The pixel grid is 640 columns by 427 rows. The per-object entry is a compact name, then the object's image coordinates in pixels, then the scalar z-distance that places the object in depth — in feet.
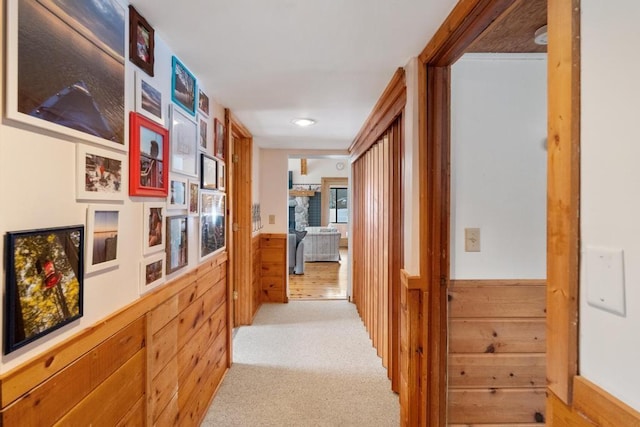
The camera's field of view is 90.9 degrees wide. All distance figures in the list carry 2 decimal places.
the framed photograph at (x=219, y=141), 7.32
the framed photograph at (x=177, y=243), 4.89
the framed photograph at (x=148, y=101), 4.04
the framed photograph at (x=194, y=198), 5.71
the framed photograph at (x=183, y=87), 5.13
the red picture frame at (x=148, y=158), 3.86
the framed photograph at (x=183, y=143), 5.07
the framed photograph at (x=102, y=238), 3.12
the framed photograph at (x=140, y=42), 3.86
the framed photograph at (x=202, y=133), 6.27
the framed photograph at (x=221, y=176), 7.40
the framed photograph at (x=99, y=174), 2.97
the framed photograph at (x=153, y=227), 4.17
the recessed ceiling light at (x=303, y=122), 9.20
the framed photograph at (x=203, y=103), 6.35
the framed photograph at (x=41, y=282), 2.28
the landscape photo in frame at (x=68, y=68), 2.35
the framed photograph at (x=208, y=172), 6.31
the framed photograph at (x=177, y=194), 4.95
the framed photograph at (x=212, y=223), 6.37
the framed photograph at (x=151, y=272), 4.13
